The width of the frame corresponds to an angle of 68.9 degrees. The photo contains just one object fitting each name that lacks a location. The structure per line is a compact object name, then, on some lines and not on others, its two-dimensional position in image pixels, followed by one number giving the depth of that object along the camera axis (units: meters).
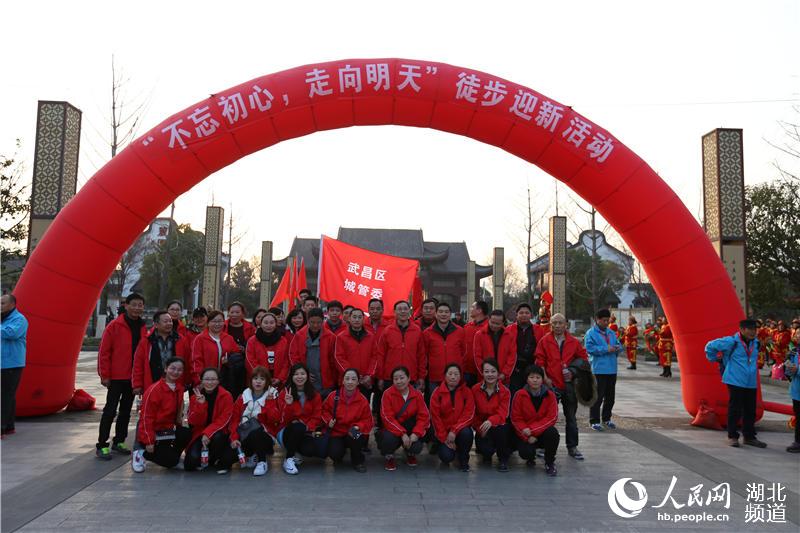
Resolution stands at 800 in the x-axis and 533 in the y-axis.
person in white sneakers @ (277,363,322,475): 5.07
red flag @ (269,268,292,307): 11.24
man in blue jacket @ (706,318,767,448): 6.18
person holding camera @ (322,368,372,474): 4.96
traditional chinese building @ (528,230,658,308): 36.88
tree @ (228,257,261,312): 37.31
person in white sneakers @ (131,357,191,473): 4.84
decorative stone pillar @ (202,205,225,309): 15.14
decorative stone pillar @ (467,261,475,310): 22.00
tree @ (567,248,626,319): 33.72
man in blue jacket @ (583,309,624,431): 7.16
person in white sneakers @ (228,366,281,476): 4.89
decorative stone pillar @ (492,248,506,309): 19.12
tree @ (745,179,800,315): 18.78
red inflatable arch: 6.77
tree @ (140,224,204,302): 28.62
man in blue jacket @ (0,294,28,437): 5.99
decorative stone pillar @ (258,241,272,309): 17.55
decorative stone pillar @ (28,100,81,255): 7.95
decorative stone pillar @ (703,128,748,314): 8.34
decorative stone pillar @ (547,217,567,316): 16.34
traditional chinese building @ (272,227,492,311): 43.38
